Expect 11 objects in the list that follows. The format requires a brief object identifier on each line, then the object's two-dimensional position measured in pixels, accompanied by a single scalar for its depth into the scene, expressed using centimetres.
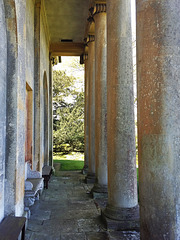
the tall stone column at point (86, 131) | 1783
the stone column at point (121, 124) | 666
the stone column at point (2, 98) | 554
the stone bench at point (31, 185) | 782
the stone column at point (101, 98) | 982
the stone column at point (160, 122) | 359
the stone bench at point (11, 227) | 449
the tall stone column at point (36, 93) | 1139
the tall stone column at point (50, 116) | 1908
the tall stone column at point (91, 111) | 1355
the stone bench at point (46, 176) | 1256
